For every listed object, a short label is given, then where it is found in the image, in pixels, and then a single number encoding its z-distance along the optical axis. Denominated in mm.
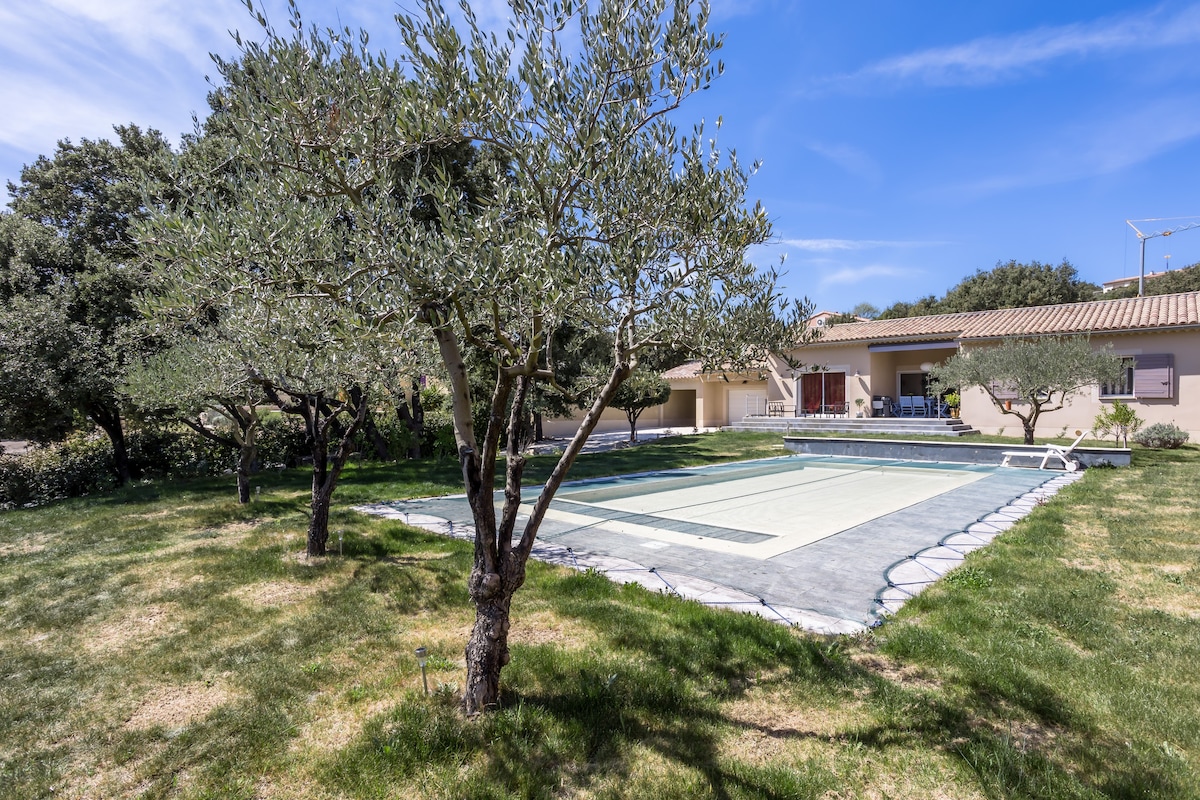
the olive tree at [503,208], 3369
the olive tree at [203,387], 8797
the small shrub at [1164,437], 19406
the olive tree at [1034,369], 16641
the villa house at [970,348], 20703
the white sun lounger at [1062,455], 16109
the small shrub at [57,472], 14719
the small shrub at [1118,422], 19672
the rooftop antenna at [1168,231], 33562
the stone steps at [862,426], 24641
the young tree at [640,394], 19969
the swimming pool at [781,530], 6418
